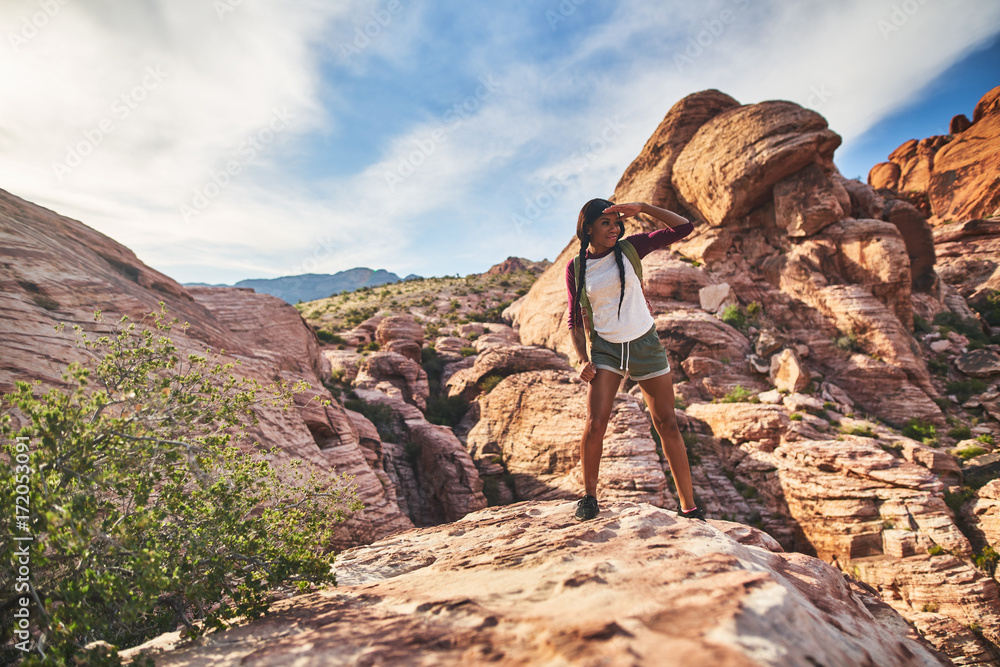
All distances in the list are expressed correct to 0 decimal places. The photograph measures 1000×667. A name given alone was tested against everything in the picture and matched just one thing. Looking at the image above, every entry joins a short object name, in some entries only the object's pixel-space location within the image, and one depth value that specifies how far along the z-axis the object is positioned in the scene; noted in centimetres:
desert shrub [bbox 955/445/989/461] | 1263
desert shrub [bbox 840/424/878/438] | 1241
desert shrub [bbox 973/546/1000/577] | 872
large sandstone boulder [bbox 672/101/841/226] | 1925
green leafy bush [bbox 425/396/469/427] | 1538
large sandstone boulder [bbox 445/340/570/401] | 1455
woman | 387
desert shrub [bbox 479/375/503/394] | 1476
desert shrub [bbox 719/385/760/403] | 1477
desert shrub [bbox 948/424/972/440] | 1409
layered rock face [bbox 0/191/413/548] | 474
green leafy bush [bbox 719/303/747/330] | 1855
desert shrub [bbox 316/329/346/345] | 2373
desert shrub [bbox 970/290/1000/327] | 2211
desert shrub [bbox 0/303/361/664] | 221
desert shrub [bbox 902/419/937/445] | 1426
